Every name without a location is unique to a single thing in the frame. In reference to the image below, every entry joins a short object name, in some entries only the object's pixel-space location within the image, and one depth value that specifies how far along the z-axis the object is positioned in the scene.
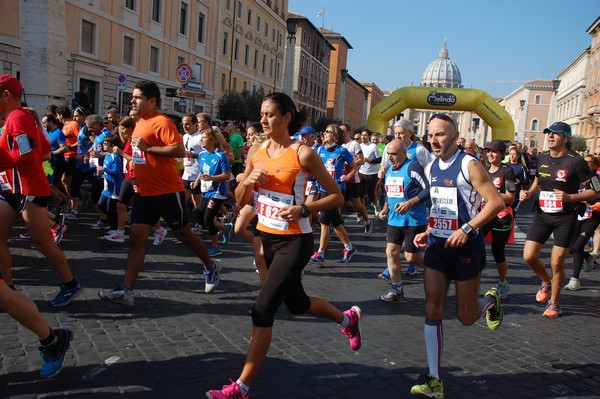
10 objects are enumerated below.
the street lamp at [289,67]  26.61
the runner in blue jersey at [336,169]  7.94
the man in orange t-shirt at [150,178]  5.14
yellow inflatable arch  26.59
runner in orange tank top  3.33
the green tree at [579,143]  57.12
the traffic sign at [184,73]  14.71
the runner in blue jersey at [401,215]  6.02
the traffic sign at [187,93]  13.60
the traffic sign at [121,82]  16.06
